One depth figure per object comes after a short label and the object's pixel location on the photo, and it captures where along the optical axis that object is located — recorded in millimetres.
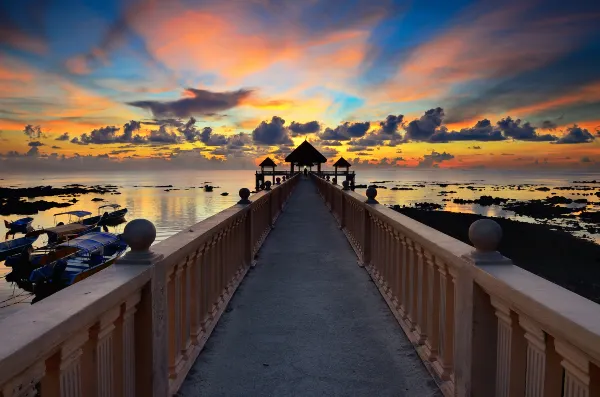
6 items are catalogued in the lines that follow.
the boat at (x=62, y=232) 33656
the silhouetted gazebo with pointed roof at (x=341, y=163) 59116
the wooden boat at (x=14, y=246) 29531
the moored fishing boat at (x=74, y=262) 22734
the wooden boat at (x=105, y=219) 42903
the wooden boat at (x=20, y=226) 38469
